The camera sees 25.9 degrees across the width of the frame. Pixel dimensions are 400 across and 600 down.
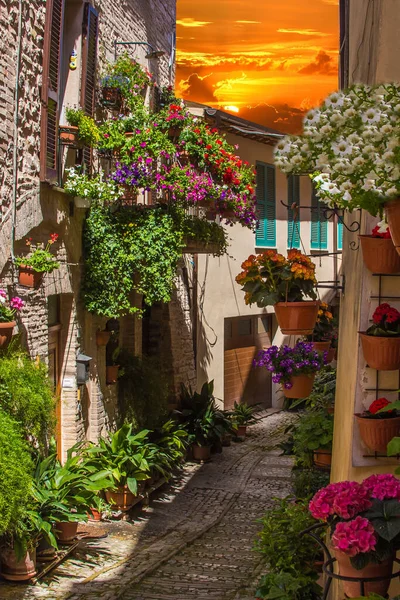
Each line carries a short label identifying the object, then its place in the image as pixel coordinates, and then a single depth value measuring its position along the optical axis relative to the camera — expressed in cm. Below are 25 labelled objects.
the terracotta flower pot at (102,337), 1222
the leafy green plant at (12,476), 765
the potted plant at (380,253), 535
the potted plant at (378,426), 520
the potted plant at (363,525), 388
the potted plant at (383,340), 527
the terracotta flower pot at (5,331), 825
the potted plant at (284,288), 799
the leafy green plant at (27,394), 855
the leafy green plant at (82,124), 1065
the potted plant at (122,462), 1110
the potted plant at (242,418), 1739
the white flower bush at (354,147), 390
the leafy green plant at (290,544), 737
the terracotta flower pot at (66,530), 929
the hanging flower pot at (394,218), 403
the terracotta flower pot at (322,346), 1191
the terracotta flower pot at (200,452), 1502
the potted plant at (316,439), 948
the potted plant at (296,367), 1081
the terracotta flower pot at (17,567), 841
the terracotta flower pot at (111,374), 1266
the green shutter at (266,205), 1998
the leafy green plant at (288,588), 659
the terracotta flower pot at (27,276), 902
